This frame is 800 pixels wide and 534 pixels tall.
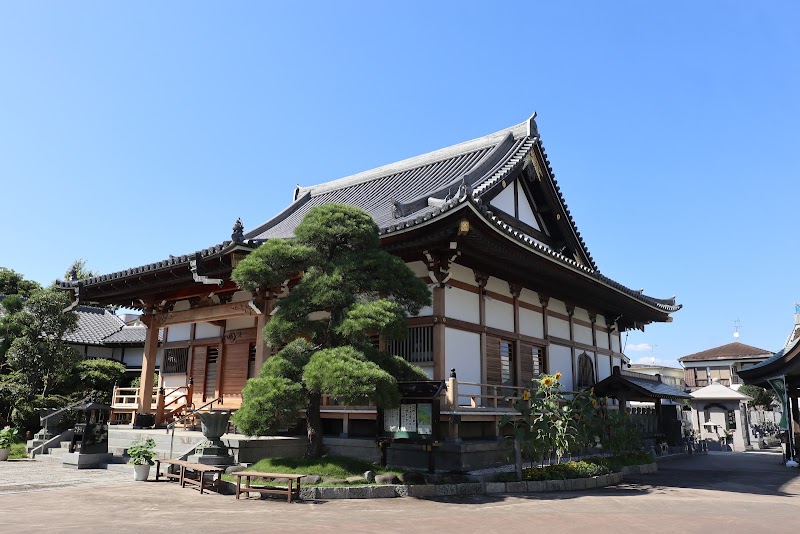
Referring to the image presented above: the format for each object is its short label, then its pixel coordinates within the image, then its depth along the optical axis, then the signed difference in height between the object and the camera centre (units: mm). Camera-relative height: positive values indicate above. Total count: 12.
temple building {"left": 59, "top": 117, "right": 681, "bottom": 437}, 15281 +3863
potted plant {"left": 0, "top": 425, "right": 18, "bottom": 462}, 17609 -1069
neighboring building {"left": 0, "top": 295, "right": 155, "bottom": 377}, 33106 +3565
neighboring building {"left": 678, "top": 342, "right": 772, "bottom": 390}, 56269 +4618
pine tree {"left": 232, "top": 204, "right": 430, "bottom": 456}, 11750 +1928
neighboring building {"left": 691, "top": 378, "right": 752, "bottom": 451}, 33500 -318
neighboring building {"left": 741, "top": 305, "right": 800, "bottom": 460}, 19609 +1270
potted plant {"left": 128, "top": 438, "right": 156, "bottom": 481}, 13305 -1242
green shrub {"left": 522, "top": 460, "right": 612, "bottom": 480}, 13752 -1499
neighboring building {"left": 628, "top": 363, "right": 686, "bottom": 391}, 60181 +4310
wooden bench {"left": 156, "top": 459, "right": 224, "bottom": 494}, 11709 -1427
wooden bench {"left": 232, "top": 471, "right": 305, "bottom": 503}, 10844 -1552
